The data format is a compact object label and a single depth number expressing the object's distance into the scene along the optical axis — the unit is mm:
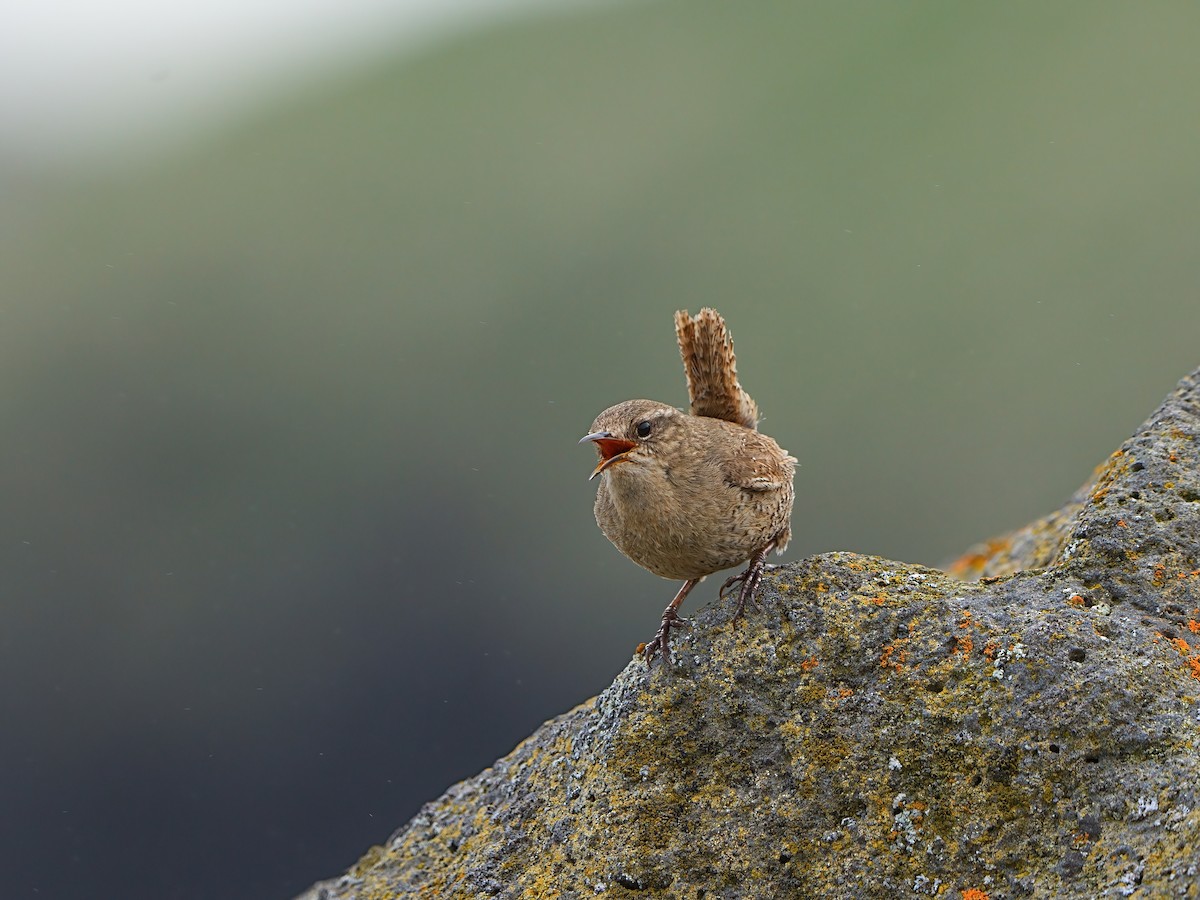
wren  11469
